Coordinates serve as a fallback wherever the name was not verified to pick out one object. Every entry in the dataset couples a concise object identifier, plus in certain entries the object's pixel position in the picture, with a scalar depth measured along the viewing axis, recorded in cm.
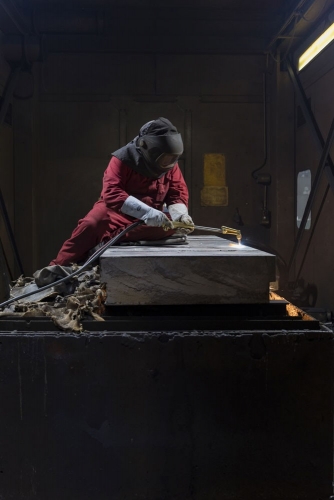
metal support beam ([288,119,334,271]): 530
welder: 318
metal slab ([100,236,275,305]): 208
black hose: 233
